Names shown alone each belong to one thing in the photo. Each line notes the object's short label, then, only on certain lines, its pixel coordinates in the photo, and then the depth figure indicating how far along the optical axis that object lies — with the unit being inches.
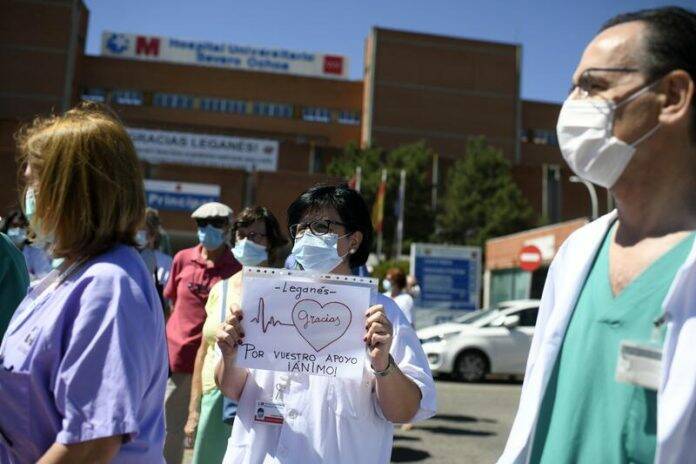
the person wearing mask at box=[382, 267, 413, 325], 437.7
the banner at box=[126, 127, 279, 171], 1918.1
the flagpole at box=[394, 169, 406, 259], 1461.6
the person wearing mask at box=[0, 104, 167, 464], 77.4
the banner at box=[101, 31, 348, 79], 2687.0
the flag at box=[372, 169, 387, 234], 1136.2
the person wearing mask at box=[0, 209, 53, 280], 220.0
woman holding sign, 117.5
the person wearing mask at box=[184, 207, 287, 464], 175.6
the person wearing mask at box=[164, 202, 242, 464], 219.8
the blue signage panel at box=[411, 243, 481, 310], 823.7
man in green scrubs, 69.7
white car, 664.4
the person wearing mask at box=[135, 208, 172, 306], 266.4
